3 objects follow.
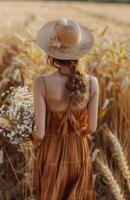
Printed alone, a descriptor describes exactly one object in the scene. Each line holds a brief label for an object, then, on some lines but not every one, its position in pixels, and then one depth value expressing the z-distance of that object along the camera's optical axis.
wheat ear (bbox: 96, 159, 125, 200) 2.92
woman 2.58
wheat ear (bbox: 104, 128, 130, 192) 2.96
